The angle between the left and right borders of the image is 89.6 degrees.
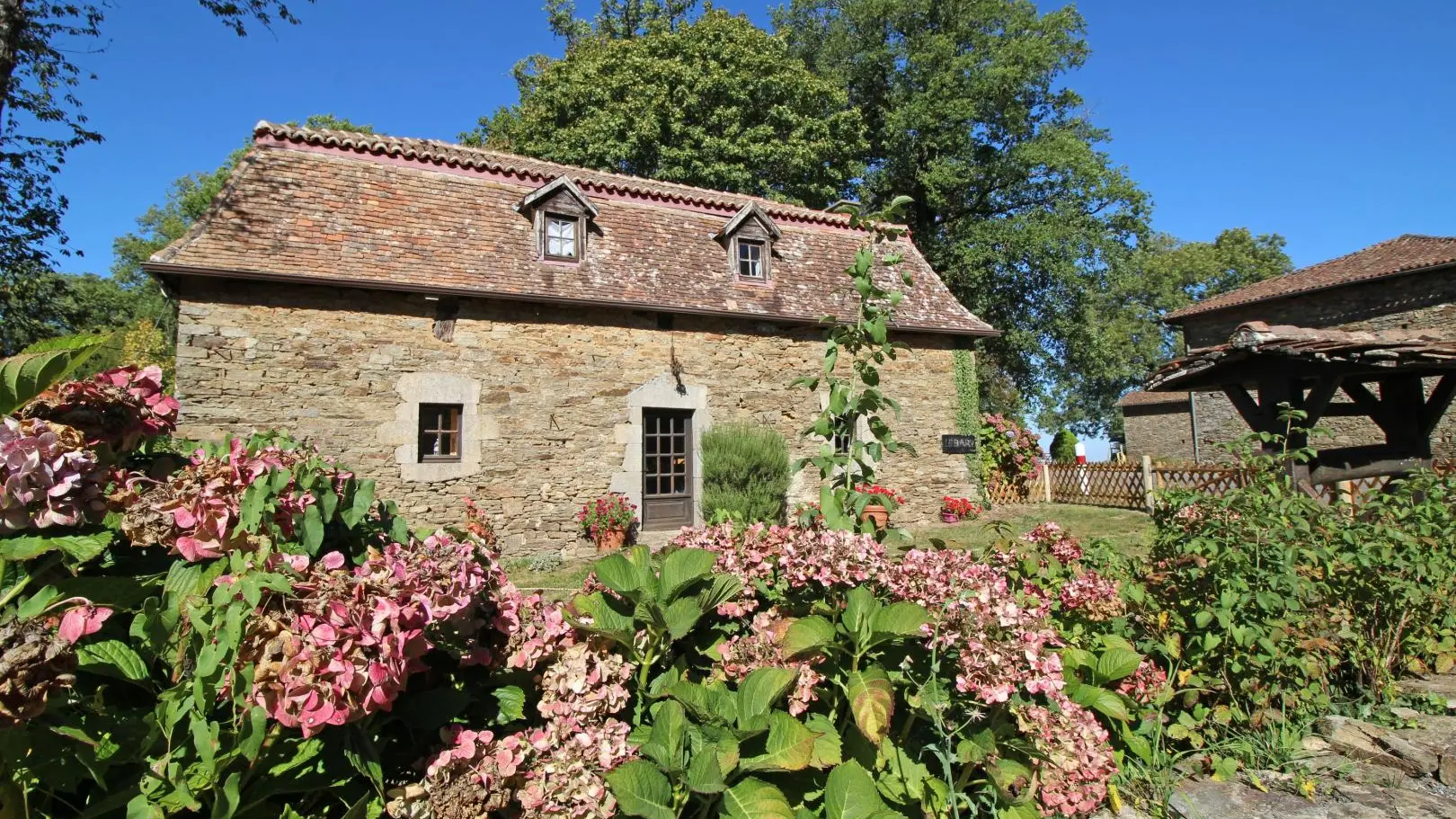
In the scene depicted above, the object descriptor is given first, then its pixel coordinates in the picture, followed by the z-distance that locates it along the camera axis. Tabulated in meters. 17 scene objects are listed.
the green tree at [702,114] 20.75
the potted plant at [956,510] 13.68
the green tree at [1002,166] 21.70
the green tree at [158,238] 28.05
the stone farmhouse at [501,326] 9.60
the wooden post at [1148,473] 16.27
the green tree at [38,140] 11.32
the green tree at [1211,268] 39.59
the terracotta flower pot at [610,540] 10.82
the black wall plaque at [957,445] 13.76
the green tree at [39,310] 12.65
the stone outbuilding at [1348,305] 17.81
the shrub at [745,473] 11.32
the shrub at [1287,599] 2.93
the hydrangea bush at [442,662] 1.25
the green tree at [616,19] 25.34
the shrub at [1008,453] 17.50
